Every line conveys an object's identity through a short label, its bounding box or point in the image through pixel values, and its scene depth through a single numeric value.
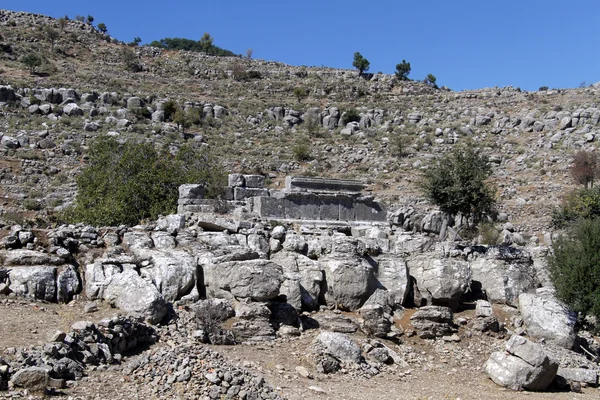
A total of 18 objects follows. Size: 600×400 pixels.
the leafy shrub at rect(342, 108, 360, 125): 45.72
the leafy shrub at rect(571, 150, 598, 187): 28.75
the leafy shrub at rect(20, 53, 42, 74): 48.66
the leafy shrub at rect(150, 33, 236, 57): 91.38
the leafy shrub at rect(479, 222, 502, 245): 21.02
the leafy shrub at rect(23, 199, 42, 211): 25.73
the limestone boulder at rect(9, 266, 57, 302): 10.70
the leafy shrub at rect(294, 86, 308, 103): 51.97
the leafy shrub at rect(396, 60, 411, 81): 62.03
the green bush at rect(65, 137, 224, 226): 18.50
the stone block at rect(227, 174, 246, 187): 19.47
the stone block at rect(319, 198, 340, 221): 18.14
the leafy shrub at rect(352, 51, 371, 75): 61.97
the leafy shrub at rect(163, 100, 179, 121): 42.59
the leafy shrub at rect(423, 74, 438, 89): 60.12
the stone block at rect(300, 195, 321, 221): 17.89
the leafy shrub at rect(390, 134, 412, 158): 37.47
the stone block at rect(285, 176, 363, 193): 18.11
